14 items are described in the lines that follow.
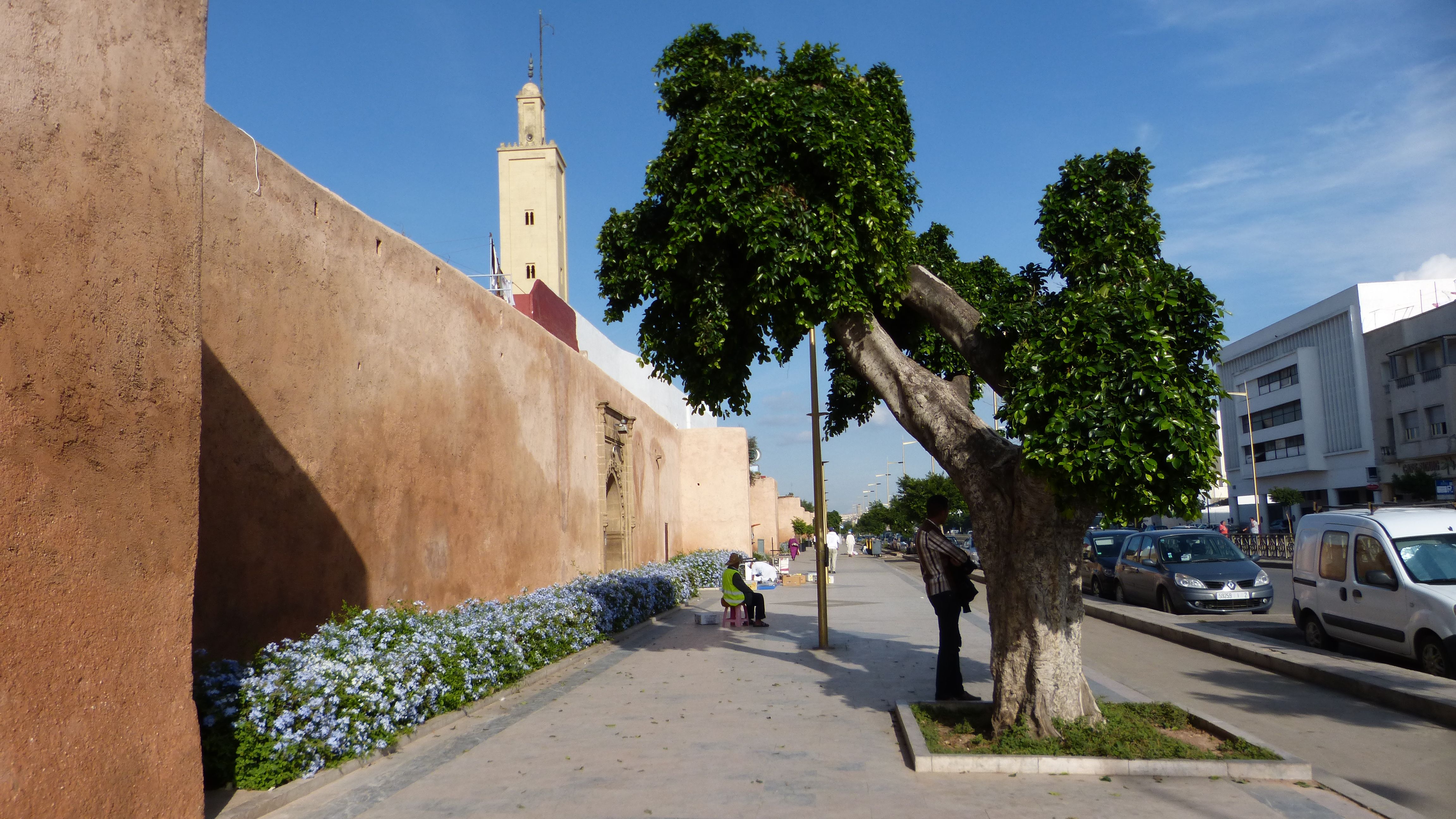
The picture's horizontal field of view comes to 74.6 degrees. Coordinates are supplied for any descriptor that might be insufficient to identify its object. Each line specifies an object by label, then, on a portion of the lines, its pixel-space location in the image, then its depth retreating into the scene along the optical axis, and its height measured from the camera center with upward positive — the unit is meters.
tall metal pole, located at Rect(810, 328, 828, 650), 12.42 -0.27
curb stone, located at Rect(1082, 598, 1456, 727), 7.63 -1.70
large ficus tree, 5.71 +1.56
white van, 9.10 -0.92
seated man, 15.29 -1.28
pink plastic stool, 15.62 -1.71
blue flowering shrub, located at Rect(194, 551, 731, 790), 5.76 -1.15
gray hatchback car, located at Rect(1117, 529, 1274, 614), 14.86 -1.23
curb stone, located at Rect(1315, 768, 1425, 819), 5.06 -1.68
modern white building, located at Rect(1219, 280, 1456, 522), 51.28 +5.70
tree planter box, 5.76 -1.65
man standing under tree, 8.14 -0.81
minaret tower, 47.72 +15.89
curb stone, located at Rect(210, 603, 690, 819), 5.38 -1.61
